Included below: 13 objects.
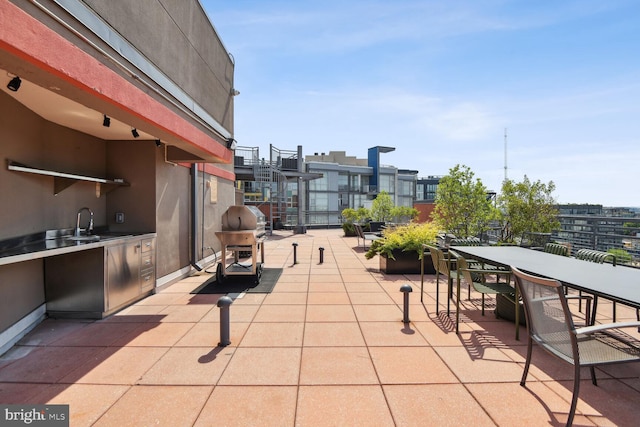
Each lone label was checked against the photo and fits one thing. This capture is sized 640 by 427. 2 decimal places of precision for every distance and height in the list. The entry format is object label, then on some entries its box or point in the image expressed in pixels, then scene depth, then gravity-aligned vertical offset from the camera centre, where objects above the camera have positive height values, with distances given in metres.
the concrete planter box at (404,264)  7.55 -1.33
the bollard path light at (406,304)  4.30 -1.34
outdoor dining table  2.72 -0.70
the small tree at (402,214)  18.11 -0.22
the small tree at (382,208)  18.31 +0.14
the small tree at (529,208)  8.02 +0.09
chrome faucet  4.82 -0.27
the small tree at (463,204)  8.38 +0.19
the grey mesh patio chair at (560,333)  2.20 -0.98
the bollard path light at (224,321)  3.60 -1.33
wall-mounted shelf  3.87 +0.47
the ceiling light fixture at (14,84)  2.97 +1.22
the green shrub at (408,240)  7.55 -0.73
